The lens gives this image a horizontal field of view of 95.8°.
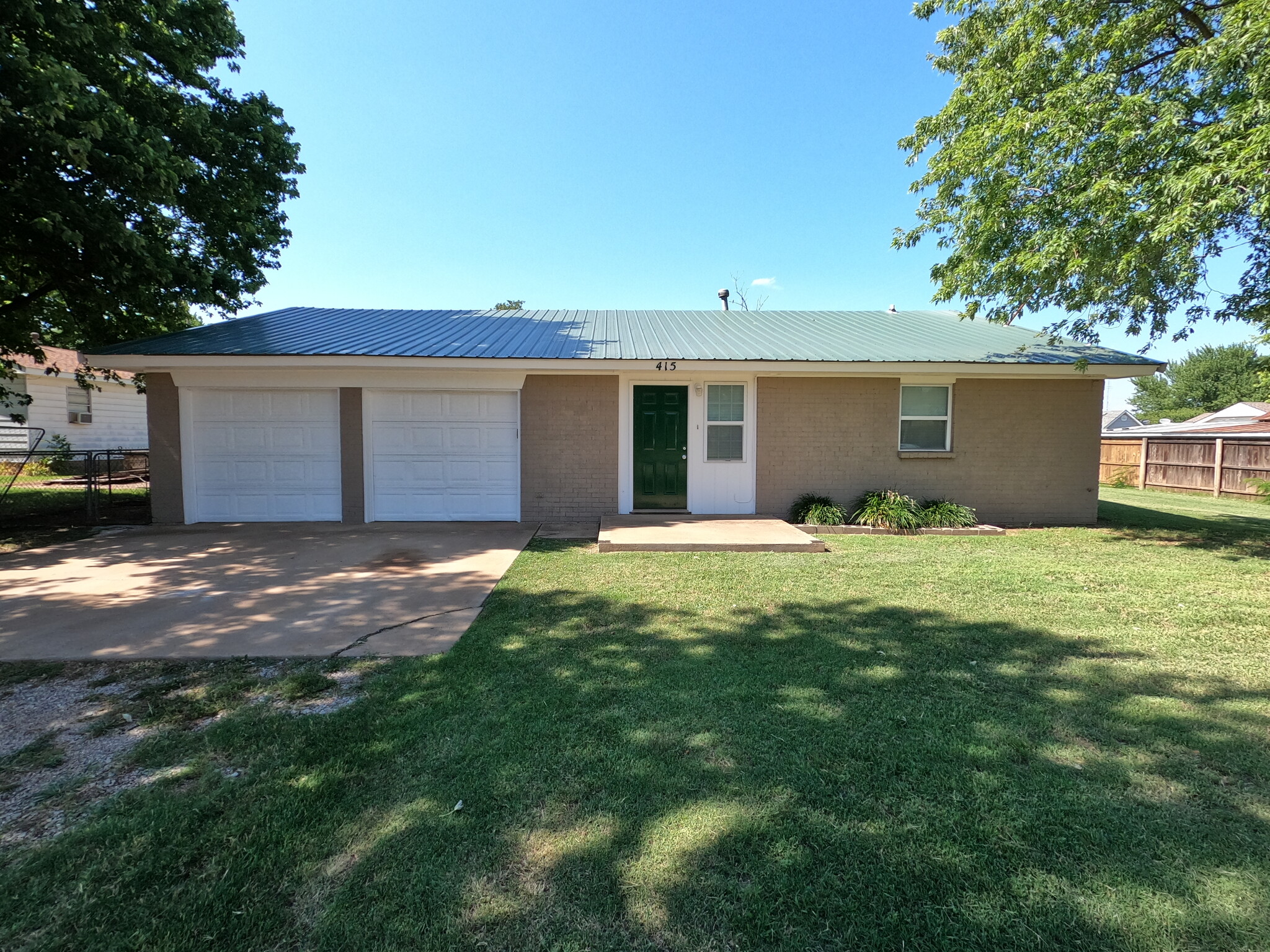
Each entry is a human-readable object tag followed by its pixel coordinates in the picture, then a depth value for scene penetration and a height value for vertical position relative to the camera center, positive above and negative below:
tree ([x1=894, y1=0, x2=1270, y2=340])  5.72 +3.38
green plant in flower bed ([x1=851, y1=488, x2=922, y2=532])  8.80 -1.09
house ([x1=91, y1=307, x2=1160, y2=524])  9.09 +0.21
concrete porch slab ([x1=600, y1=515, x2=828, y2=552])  7.29 -1.28
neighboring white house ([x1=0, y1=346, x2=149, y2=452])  16.83 +0.73
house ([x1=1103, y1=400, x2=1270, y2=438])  24.56 +1.21
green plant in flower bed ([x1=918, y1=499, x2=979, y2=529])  8.98 -1.16
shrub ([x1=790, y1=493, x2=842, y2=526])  9.31 -1.04
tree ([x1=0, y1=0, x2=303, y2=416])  6.93 +3.69
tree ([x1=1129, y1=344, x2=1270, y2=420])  49.59 +5.52
